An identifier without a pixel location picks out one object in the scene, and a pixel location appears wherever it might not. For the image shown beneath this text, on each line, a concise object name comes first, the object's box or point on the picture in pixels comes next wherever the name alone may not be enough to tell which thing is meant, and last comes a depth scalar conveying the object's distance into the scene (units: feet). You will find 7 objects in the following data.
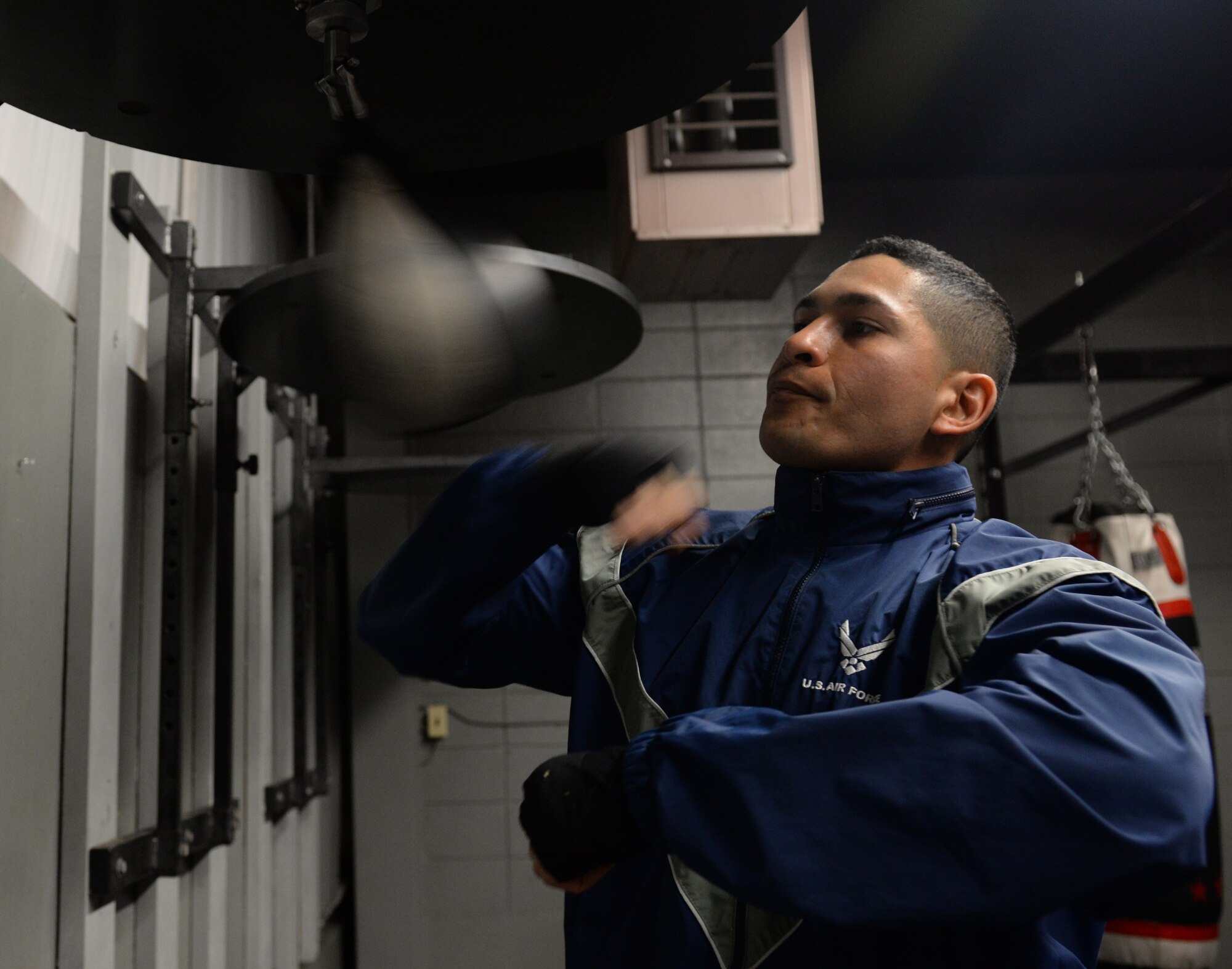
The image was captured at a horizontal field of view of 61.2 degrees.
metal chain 9.45
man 2.19
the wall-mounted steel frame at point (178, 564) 4.81
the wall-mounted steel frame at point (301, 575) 9.02
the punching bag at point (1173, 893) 8.92
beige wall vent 8.30
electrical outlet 11.85
